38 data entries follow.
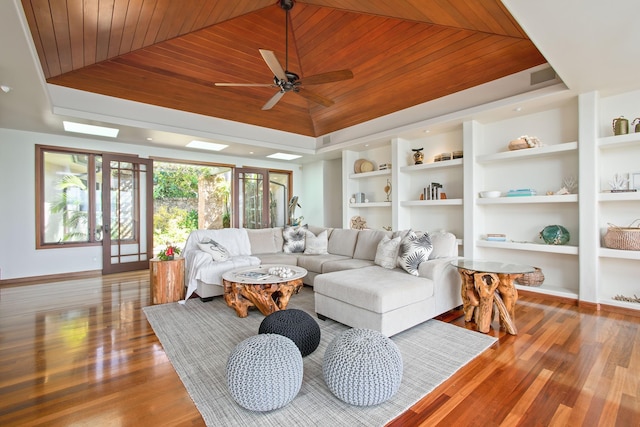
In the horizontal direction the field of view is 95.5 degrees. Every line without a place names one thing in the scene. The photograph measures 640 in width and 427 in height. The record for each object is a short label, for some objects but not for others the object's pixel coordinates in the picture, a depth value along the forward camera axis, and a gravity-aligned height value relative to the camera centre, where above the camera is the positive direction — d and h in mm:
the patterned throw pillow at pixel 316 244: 4859 -518
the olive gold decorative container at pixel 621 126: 3355 +989
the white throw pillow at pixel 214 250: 3922 -501
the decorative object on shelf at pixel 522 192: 4074 +279
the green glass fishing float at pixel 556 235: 3885 -314
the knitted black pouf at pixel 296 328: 2248 -905
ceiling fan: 2944 +1495
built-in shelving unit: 3482 +451
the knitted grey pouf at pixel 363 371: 1683 -935
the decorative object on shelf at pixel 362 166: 6523 +1073
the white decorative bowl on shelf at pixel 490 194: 4361 +274
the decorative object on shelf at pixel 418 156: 5426 +1056
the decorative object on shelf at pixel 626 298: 3396 -1032
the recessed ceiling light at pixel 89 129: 4661 +1441
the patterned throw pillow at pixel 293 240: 5070 -469
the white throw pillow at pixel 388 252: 3457 -482
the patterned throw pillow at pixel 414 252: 3148 -431
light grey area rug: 1653 -1147
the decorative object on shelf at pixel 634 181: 3418 +355
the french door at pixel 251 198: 7457 +426
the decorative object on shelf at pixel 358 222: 6816 -214
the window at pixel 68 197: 5230 +330
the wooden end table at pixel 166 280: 3711 -858
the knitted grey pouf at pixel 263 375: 1629 -925
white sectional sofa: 2623 -696
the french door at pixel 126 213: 5680 +32
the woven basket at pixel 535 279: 4023 -931
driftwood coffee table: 3074 -824
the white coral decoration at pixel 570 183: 3847 +379
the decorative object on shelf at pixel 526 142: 4031 +974
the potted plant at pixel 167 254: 3848 -535
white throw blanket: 3725 -623
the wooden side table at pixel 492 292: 2734 -764
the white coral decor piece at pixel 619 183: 3471 +339
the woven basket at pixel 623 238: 3236 -302
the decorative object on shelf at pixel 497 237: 4402 -381
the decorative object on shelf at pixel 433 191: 5211 +387
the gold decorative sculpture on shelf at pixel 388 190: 6266 +493
